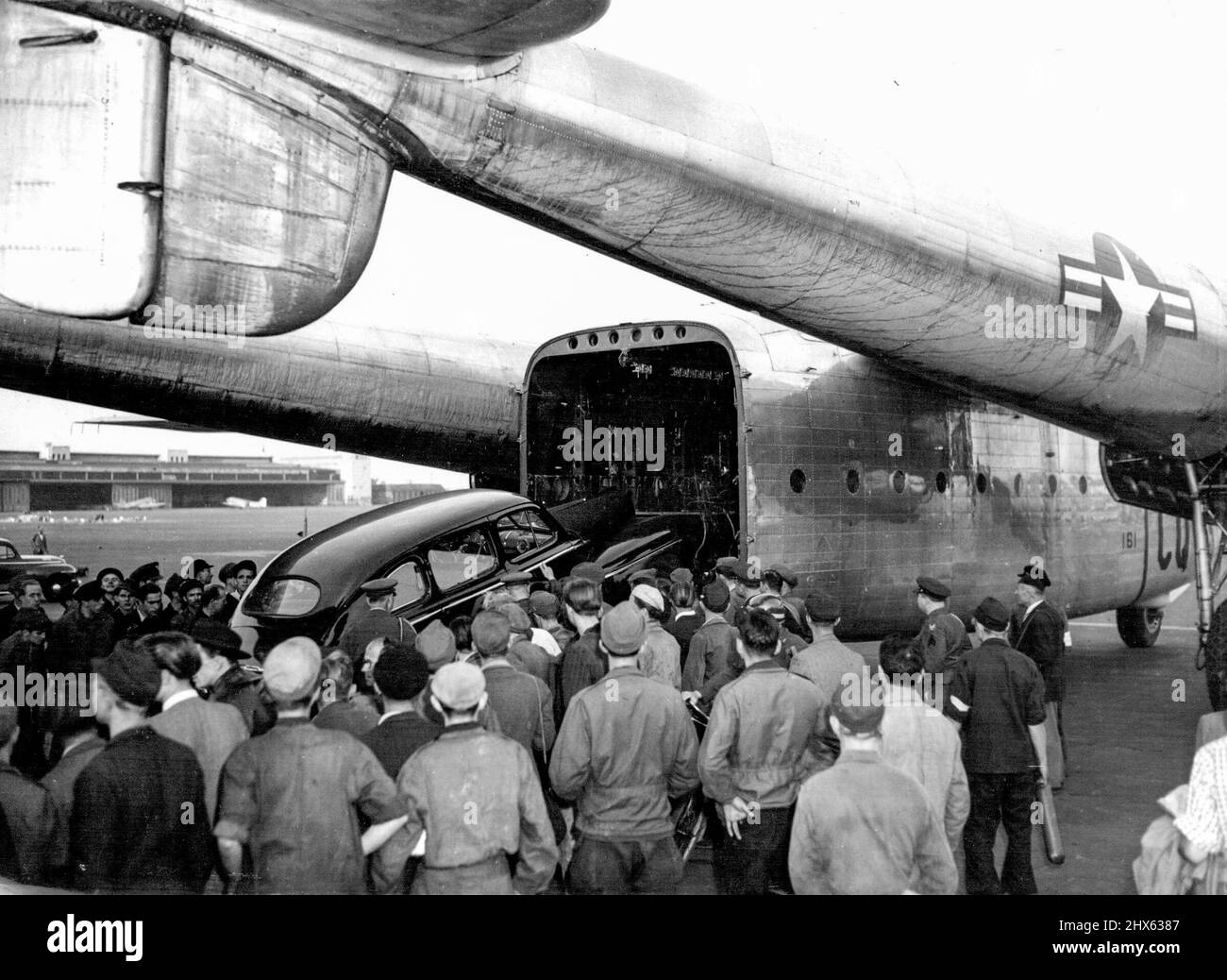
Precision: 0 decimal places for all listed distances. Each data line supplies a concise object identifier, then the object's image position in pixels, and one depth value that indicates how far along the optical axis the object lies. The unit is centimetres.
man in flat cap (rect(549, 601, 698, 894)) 483
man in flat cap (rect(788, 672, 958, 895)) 397
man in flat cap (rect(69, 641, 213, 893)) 395
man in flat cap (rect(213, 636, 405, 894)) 405
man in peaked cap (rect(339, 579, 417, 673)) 704
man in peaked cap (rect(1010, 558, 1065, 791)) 739
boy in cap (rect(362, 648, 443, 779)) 456
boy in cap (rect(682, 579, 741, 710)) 697
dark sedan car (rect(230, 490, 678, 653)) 892
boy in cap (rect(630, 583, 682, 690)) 695
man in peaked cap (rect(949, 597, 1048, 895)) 595
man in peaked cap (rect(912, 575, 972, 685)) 723
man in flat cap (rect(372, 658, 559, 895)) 420
